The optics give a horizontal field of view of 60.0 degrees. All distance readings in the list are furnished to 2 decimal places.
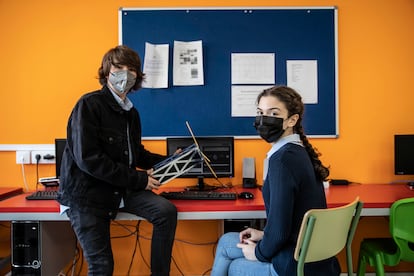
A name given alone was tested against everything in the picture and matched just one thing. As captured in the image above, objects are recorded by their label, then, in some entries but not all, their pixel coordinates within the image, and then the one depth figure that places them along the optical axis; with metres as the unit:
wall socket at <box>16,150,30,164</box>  2.72
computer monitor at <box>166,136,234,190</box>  2.55
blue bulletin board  2.74
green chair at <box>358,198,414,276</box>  1.90
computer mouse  2.21
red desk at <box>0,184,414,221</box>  2.01
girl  1.36
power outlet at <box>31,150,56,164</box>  2.73
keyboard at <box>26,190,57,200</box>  2.19
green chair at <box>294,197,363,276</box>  1.33
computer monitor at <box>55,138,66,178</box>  2.52
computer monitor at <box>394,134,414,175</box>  2.60
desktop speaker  2.63
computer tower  2.06
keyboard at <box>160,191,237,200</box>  2.17
